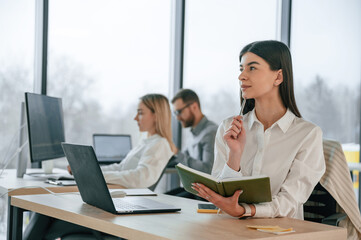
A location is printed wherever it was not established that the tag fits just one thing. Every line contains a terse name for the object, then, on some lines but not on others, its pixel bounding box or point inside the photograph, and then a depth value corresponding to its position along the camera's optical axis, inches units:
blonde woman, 129.7
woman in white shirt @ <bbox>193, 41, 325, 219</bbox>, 81.5
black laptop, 71.4
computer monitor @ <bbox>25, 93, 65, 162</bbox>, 115.4
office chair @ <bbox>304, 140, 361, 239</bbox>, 89.7
